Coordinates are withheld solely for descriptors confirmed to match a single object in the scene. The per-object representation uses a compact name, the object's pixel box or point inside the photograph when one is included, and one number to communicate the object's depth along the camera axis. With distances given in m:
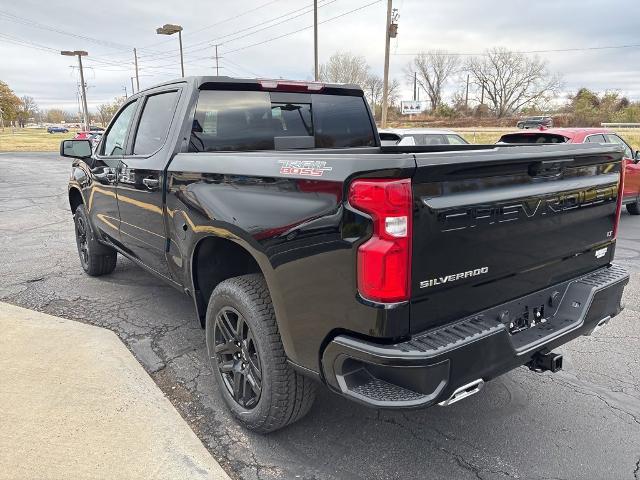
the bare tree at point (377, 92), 73.31
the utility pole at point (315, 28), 28.76
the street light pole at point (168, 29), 35.47
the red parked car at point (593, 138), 8.85
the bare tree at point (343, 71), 59.93
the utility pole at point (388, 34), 23.04
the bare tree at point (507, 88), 75.56
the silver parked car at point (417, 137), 9.88
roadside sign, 83.39
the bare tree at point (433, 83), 87.19
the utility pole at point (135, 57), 61.09
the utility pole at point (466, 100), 79.15
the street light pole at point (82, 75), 52.53
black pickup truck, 2.03
